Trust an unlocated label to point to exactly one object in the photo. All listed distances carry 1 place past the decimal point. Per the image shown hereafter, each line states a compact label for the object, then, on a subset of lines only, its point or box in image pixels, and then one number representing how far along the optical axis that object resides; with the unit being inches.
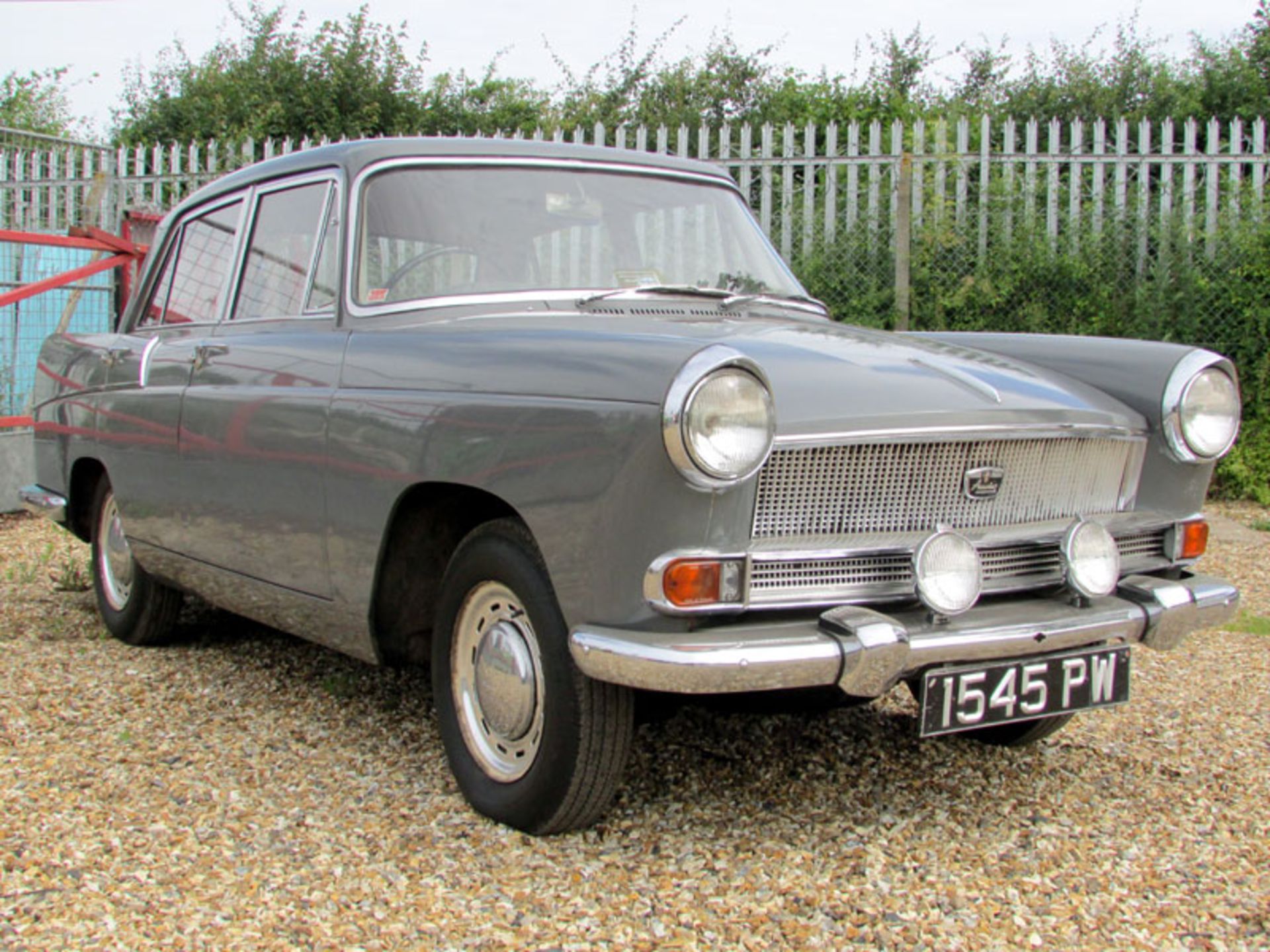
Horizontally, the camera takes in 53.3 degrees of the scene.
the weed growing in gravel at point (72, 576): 222.8
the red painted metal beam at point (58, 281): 283.1
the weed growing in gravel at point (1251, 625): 201.8
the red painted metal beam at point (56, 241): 279.7
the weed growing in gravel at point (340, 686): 158.2
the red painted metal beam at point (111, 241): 306.8
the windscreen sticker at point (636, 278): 139.1
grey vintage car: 97.0
